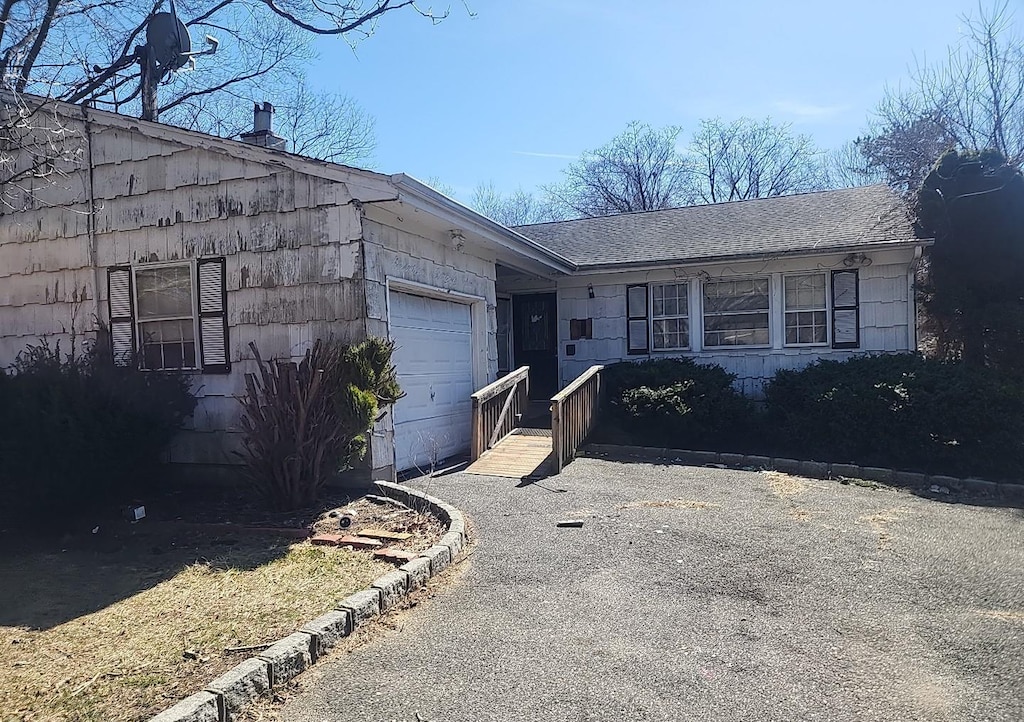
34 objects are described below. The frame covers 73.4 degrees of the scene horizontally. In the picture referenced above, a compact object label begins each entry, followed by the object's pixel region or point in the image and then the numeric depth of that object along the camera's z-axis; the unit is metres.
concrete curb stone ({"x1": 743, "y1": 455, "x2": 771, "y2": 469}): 9.39
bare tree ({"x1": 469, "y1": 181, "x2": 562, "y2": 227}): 42.72
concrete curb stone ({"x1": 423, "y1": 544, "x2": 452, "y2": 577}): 5.05
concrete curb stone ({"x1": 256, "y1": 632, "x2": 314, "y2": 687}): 3.47
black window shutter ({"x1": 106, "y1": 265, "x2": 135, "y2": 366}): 8.28
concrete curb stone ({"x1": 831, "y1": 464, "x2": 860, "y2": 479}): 8.80
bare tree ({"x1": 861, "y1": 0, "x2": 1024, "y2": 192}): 17.03
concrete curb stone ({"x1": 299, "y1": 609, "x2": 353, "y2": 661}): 3.81
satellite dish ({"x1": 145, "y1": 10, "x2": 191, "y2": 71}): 10.37
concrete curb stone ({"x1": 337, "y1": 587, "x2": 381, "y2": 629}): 4.12
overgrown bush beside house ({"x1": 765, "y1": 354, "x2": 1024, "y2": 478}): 8.70
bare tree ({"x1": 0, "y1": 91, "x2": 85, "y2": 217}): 8.35
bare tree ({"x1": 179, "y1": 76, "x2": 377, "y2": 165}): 19.10
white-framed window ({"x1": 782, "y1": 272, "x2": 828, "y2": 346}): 12.04
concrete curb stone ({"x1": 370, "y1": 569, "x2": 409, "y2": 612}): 4.40
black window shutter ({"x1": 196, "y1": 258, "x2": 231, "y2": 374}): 7.89
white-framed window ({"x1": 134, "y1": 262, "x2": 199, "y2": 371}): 8.10
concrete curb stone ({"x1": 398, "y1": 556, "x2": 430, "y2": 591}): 4.74
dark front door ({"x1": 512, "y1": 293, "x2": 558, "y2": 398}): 14.27
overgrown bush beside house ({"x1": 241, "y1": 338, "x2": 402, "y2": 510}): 6.45
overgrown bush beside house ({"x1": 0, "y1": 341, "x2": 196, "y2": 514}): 6.35
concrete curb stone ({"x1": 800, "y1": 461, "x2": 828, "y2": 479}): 8.89
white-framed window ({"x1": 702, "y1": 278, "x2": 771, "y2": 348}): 12.41
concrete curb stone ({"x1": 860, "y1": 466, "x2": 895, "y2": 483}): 8.66
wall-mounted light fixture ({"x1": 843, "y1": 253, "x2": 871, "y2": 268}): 11.52
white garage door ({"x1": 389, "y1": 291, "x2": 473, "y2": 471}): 8.48
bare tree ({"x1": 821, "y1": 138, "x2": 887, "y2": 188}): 25.88
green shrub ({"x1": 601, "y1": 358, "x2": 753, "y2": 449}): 10.62
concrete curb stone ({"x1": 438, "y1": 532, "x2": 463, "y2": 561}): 5.40
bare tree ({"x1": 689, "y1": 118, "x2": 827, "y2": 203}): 37.16
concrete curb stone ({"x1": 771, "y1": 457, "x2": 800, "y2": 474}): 9.13
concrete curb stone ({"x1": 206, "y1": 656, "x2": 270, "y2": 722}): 3.18
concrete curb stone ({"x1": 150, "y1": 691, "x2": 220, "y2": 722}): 2.96
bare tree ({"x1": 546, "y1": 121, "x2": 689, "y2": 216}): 39.19
